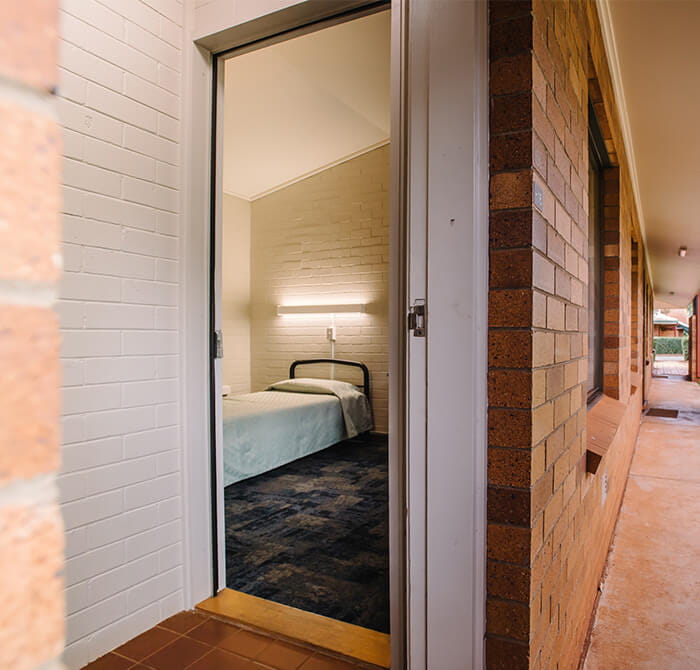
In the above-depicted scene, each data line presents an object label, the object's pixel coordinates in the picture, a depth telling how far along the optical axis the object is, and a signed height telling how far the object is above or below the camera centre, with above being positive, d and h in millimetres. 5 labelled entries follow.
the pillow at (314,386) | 5211 -580
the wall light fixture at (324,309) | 5742 +260
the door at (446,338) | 1122 -14
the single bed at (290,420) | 3686 -766
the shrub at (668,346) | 28781 -742
